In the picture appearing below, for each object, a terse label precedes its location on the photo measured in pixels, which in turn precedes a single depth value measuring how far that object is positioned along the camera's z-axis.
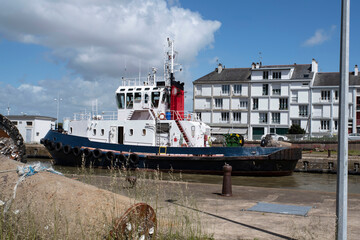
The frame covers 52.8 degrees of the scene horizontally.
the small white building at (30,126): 43.25
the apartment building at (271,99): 45.66
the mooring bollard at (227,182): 8.56
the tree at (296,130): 42.31
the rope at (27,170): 4.48
